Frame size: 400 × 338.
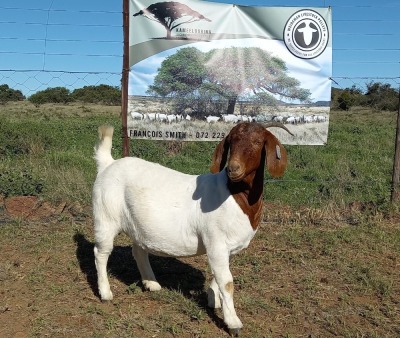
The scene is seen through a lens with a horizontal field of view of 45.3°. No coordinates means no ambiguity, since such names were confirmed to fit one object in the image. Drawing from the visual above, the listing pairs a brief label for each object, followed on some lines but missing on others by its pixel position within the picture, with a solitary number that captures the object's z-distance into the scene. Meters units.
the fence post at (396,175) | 6.86
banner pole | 6.15
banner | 6.37
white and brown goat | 3.43
